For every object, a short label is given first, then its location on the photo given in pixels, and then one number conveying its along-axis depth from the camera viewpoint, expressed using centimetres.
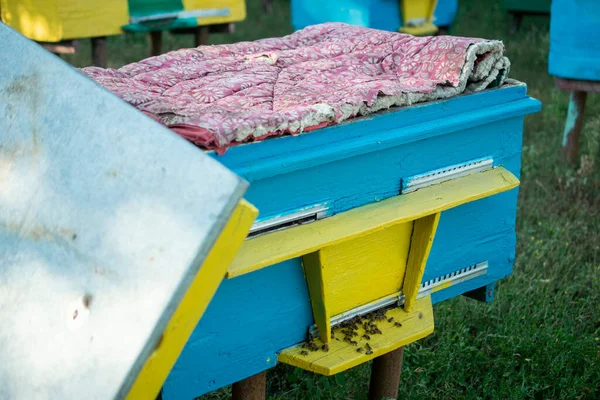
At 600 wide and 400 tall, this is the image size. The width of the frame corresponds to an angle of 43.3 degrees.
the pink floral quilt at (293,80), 179
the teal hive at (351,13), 594
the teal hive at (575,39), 413
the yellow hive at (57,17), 493
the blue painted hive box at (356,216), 178
